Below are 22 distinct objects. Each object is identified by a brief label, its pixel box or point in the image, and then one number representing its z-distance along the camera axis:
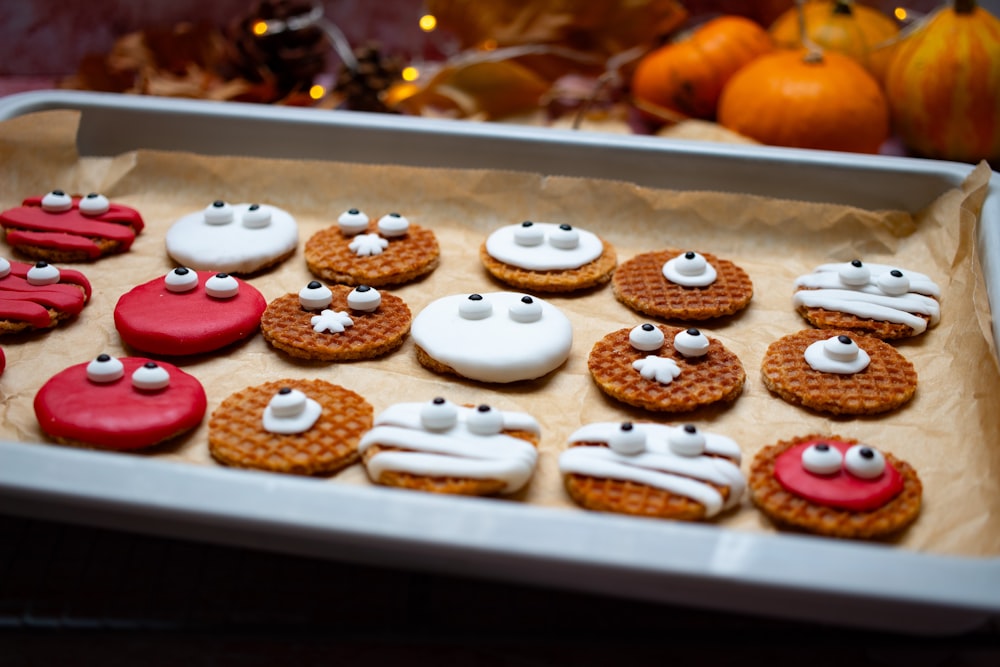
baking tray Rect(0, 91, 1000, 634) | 0.35
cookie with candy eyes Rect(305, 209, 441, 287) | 0.52
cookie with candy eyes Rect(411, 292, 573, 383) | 0.46
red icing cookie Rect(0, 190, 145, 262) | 0.52
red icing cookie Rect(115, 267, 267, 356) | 0.47
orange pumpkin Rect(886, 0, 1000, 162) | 0.57
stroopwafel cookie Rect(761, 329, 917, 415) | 0.45
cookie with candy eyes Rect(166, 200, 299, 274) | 0.52
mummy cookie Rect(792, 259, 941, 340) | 0.48
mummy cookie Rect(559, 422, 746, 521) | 0.40
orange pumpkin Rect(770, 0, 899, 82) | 0.62
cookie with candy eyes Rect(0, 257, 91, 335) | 0.47
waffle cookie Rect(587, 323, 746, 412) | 0.45
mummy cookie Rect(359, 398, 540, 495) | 0.41
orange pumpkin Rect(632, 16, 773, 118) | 0.63
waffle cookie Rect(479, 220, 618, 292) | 0.51
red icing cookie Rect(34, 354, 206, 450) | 0.42
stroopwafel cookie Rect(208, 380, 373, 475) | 0.42
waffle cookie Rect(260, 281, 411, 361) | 0.47
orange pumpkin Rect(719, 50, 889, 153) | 0.57
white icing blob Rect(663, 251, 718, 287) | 0.50
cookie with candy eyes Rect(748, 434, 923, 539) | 0.40
